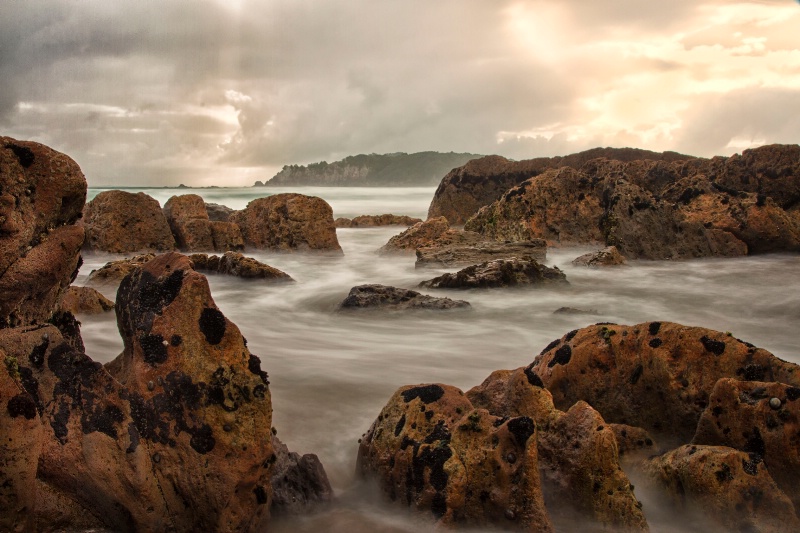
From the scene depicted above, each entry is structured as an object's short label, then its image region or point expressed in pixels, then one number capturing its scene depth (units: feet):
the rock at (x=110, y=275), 40.55
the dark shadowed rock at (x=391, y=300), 33.86
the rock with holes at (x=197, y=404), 11.60
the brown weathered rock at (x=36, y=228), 12.98
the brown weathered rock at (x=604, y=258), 46.85
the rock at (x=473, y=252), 47.98
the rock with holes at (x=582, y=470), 12.45
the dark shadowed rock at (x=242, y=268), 44.47
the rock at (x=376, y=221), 93.04
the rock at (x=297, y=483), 13.16
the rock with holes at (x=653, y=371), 15.48
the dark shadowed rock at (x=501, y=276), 39.37
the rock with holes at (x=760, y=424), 12.98
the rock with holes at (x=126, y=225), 55.93
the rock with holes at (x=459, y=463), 12.21
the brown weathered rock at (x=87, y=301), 30.06
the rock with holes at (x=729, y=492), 12.24
